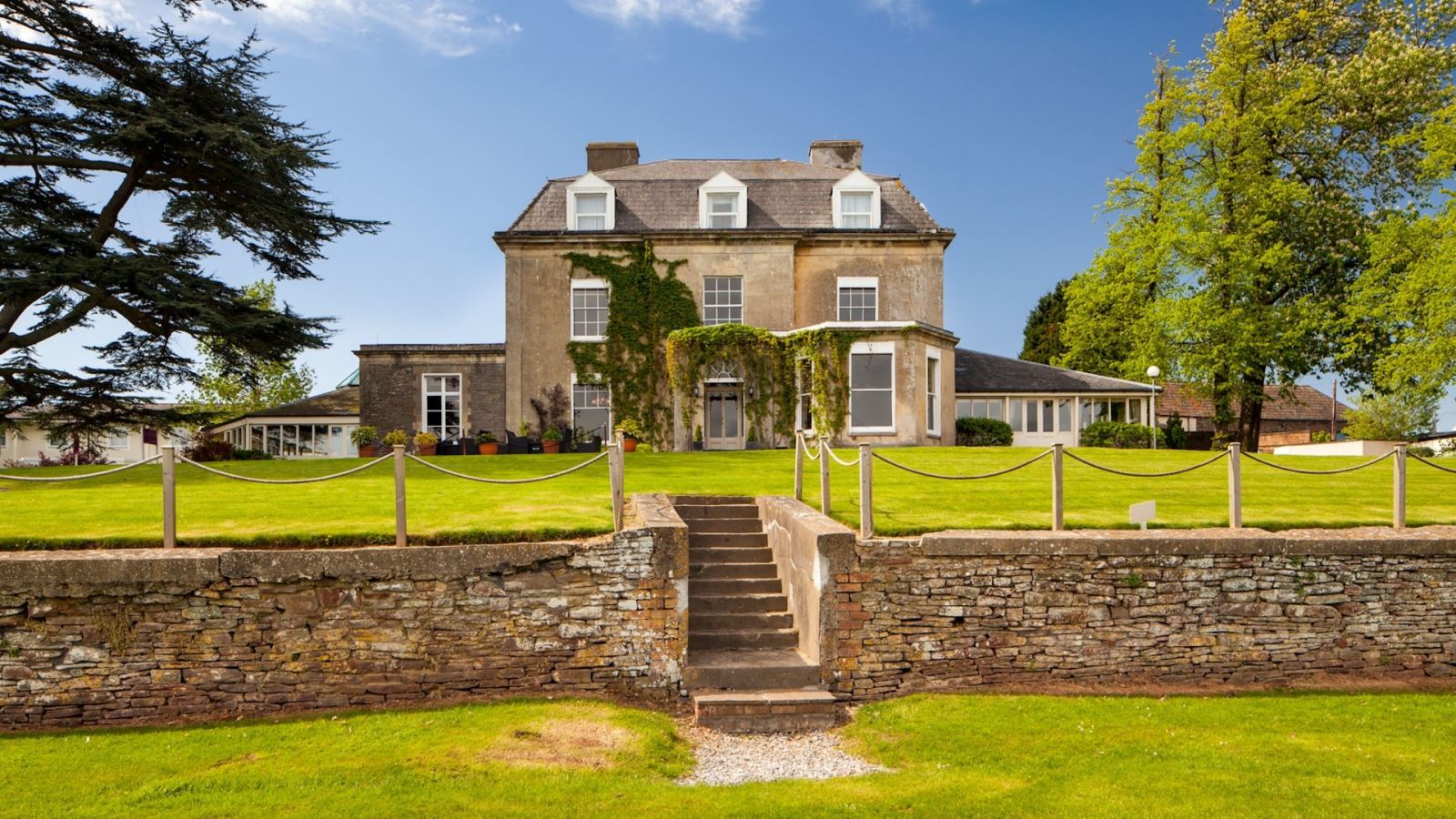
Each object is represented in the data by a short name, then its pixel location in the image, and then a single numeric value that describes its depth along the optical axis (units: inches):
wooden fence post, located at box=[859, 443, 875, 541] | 403.5
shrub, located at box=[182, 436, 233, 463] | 957.2
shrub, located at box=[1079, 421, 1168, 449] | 1074.1
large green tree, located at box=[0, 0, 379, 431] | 791.1
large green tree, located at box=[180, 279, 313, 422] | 1627.7
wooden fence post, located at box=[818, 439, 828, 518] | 460.4
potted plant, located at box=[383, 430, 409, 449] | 990.0
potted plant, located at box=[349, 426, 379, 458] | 999.0
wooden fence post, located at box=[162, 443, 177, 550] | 378.0
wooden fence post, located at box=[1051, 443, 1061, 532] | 421.1
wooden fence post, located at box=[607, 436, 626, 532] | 400.7
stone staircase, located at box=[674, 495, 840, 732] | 368.5
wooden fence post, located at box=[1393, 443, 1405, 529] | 444.8
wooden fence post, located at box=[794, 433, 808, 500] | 522.0
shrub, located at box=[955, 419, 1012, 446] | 1059.9
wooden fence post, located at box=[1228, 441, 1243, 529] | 432.8
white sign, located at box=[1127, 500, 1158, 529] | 426.3
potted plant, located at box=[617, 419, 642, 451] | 988.6
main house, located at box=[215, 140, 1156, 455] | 1070.4
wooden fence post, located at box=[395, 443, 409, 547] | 386.7
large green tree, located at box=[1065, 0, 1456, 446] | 1095.6
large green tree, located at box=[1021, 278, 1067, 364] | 1667.1
